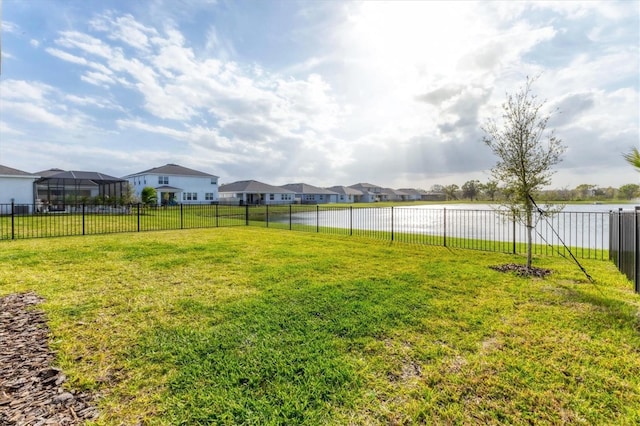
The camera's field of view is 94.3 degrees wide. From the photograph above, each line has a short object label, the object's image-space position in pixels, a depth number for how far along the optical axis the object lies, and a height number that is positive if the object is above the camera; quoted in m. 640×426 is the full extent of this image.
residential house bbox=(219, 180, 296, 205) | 52.75 +2.70
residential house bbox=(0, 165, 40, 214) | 23.02 +1.84
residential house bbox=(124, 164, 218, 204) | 42.19 +3.80
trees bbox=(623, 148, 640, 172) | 3.89 +0.62
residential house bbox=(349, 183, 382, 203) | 83.75 +4.69
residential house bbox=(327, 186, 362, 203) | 73.62 +3.29
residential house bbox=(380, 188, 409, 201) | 93.91 +3.88
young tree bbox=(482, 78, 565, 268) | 6.49 +0.97
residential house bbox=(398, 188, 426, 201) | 100.11 +4.51
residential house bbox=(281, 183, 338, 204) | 63.08 +2.98
